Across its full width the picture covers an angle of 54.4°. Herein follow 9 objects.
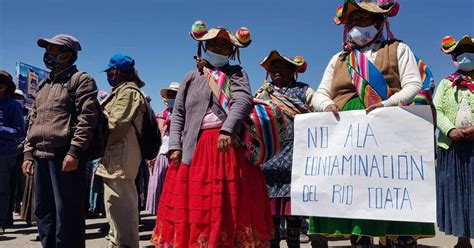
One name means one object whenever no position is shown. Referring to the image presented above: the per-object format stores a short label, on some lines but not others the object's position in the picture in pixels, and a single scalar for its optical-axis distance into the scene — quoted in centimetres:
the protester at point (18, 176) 730
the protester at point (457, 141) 498
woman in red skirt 342
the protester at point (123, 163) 450
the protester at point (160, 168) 762
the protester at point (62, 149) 382
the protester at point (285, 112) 459
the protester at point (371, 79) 317
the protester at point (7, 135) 668
